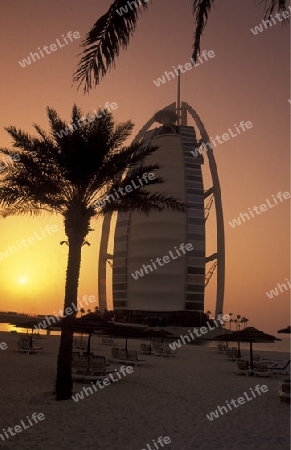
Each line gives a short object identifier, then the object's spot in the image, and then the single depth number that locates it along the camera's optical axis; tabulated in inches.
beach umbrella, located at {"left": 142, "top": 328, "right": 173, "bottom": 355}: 1031.6
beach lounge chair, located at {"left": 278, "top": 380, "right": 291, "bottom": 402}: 598.9
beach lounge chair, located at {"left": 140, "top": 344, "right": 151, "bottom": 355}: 1418.9
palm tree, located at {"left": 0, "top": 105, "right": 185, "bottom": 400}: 606.2
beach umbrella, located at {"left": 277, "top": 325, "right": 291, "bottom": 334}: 744.0
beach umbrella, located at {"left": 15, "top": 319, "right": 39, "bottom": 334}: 1193.7
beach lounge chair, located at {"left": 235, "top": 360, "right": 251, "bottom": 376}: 940.0
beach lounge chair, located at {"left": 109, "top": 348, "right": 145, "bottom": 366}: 1008.2
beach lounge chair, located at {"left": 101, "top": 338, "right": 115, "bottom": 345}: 1756.2
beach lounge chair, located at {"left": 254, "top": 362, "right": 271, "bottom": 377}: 929.5
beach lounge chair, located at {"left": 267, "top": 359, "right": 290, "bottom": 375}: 980.6
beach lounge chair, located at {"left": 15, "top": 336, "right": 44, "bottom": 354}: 1148.5
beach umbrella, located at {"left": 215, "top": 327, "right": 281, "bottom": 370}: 930.2
